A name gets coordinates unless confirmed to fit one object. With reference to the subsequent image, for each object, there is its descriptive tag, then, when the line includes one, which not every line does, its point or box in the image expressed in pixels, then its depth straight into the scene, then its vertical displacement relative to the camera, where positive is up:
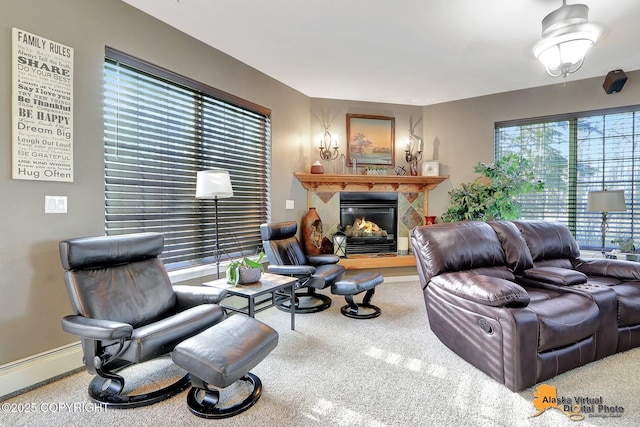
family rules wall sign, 2.09 +0.67
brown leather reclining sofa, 2.08 -0.66
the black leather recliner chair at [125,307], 1.85 -0.68
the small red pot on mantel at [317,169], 4.74 +0.58
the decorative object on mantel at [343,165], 5.05 +0.69
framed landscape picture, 5.08 +1.11
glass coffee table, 2.59 -0.68
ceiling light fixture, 2.46 +1.39
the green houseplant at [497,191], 4.26 +0.25
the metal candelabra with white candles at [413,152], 5.26 +0.95
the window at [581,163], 4.06 +0.64
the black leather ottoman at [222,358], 1.68 -0.82
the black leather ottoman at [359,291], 3.33 -0.86
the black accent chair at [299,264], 3.42 -0.65
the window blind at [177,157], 2.69 +0.50
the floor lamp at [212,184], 2.91 +0.22
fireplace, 5.07 -0.19
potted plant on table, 2.79 -0.56
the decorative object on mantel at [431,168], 5.13 +0.66
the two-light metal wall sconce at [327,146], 5.00 +0.97
